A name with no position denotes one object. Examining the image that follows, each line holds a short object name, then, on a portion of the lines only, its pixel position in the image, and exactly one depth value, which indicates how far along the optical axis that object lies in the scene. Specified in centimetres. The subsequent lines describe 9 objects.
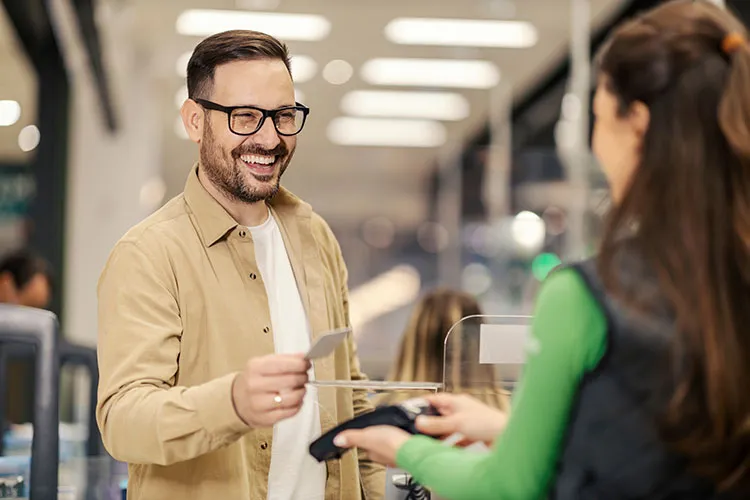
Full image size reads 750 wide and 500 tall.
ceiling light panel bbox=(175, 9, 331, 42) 742
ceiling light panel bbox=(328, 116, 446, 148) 1162
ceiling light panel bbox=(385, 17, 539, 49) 770
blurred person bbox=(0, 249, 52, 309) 523
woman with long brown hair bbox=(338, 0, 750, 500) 111
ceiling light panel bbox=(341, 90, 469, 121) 1023
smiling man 159
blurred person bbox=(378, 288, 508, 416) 317
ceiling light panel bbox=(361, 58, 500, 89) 896
